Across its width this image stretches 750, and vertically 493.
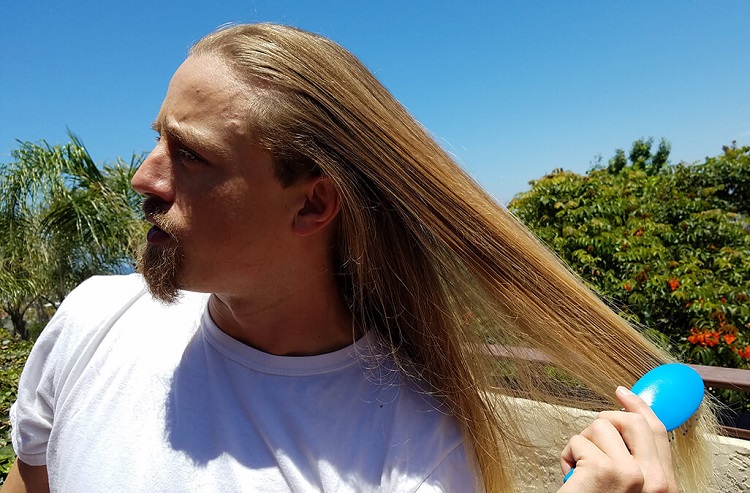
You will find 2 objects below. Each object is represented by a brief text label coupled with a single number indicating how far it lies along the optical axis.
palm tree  6.50
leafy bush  4.18
